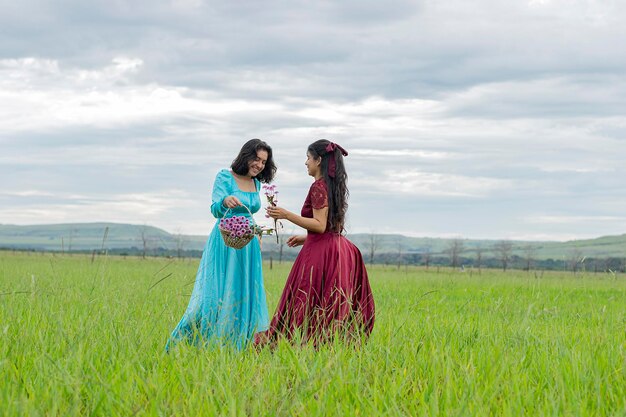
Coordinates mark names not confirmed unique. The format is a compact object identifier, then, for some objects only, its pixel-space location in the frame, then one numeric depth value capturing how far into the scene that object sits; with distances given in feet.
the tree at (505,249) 311.00
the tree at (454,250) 329.03
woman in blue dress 22.95
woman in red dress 21.03
